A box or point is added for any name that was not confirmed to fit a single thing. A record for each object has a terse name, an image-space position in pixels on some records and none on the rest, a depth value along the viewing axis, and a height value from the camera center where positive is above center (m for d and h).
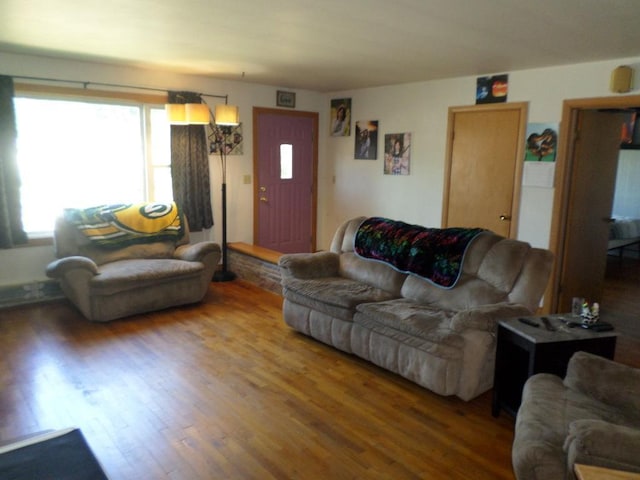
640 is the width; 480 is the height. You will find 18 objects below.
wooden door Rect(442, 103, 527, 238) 4.71 +0.02
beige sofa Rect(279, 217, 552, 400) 2.93 -0.98
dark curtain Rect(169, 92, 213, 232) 5.41 -0.06
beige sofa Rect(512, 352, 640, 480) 1.63 -1.01
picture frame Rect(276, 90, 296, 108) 6.30 +0.88
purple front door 6.31 -0.20
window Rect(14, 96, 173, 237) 4.70 +0.07
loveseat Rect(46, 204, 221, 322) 4.18 -0.98
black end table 2.51 -0.96
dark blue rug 1.60 -1.04
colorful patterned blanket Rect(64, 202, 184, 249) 4.65 -0.61
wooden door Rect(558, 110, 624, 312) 4.43 -0.31
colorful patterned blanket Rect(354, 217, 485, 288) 3.47 -0.62
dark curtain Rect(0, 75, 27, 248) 4.37 -0.13
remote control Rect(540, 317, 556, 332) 2.63 -0.86
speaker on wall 3.84 +0.75
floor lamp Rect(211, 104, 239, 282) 5.63 -0.39
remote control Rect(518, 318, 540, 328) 2.69 -0.86
